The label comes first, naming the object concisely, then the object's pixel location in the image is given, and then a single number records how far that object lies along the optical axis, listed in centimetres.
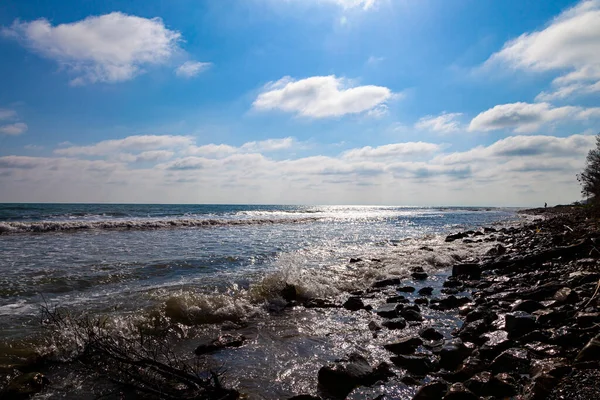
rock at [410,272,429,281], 1202
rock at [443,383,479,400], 381
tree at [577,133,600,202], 4139
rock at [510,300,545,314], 680
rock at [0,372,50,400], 436
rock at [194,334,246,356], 588
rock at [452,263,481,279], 1173
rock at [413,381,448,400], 401
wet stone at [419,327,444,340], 609
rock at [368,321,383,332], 684
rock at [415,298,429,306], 868
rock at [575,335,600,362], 397
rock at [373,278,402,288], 1097
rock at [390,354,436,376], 487
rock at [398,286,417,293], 1016
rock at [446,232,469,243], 2344
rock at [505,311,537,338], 561
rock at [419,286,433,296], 970
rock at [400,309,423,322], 738
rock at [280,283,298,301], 936
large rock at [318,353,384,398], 446
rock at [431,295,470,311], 816
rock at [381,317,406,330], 690
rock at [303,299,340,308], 876
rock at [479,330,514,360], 503
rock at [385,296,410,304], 883
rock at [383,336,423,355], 562
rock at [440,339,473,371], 490
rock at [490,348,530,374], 443
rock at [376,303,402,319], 771
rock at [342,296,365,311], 842
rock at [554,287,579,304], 670
